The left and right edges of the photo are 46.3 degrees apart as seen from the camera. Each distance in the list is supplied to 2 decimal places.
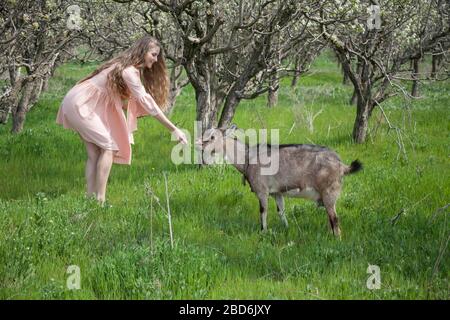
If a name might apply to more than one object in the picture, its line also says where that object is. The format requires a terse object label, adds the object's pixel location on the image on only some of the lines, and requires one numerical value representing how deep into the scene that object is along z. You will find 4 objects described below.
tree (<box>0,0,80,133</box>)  9.26
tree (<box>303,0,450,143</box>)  10.50
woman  7.35
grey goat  6.75
